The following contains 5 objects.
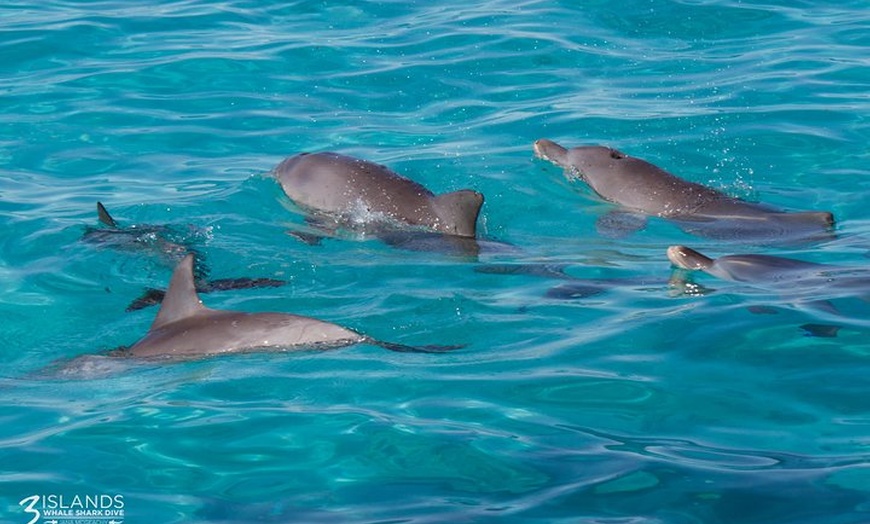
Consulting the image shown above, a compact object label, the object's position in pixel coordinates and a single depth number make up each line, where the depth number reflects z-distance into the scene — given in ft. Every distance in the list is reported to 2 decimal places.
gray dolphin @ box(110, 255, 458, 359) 49.34
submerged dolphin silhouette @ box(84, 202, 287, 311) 58.85
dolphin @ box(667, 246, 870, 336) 53.88
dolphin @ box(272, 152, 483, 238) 65.31
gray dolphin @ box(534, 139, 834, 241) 66.33
